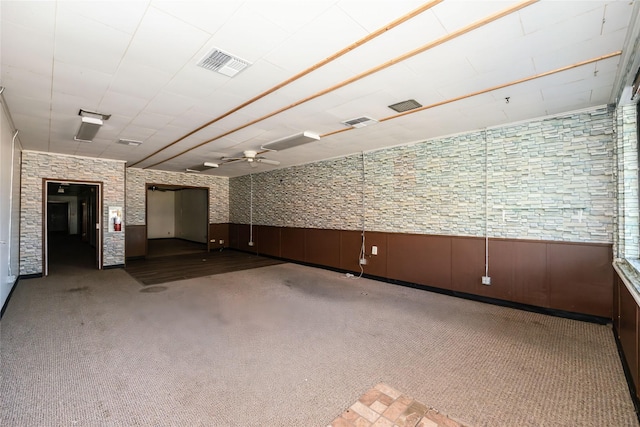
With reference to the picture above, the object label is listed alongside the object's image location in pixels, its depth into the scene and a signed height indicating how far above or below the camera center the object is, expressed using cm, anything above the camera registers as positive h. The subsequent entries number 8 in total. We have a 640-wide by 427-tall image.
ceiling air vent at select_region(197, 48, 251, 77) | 245 +138
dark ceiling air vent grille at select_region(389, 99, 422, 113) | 348 +139
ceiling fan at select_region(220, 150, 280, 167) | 578 +125
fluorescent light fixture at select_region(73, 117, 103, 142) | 398 +133
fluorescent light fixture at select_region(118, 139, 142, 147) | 525 +137
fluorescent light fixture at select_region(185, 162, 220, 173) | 735 +138
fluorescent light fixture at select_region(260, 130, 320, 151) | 474 +131
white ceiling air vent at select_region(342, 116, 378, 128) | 410 +138
